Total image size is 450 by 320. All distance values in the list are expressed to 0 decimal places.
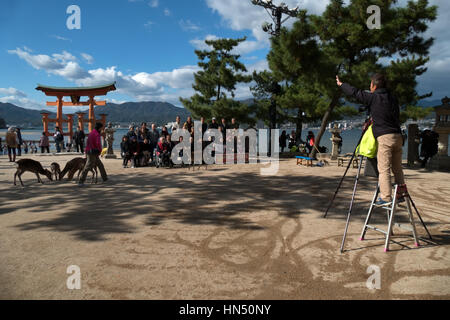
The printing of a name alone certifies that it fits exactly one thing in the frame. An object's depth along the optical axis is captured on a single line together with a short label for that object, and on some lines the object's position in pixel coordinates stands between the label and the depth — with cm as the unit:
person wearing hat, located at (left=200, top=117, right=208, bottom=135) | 1133
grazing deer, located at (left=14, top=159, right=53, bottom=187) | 733
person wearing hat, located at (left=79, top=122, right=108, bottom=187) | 739
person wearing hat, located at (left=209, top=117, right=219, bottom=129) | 1187
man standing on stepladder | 342
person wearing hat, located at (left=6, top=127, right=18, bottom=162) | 1196
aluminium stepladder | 342
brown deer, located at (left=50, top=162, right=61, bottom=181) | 819
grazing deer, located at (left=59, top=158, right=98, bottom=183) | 809
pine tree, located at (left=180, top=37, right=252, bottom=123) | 1667
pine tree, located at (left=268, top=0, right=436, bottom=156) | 1025
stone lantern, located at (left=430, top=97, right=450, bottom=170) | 1230
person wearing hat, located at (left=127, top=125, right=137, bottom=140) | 1099
